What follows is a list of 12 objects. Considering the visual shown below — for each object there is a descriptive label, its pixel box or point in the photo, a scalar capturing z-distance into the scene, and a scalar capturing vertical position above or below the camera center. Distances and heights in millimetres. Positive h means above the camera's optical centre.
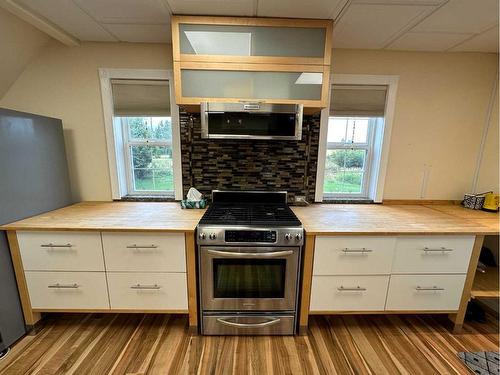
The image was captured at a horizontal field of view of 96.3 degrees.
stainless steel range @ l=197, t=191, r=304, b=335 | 1459 -827
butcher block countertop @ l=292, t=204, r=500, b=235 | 1521 -518
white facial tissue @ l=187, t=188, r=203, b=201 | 1970 -416
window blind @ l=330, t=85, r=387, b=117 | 1999 +452
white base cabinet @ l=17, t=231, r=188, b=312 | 1504 -849
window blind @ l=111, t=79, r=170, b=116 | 1966 +425
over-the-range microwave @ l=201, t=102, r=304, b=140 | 1518 +194
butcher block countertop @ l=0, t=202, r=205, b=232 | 1468 -524
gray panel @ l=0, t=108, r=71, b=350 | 1441 -246
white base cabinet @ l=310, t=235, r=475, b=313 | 1538 -848
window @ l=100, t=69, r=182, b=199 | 1958 +125
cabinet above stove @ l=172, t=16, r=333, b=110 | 1514 +604
